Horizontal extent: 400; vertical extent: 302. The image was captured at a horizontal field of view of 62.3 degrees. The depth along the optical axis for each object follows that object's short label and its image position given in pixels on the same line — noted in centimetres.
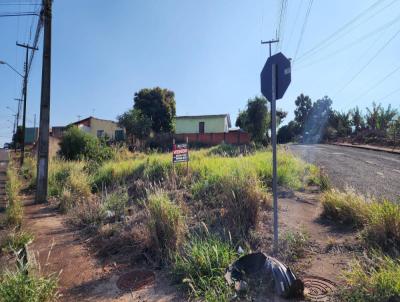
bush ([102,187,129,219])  751
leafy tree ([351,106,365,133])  4094
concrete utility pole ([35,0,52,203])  1134
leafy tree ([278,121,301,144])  6113
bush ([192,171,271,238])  539
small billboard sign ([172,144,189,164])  928
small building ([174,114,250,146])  4669
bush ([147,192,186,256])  502
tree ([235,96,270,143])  2573
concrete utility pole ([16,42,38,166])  2921
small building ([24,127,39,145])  6092
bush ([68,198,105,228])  728
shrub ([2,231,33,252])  547
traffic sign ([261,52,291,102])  459
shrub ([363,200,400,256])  418
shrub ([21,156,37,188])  1451
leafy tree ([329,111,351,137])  4347
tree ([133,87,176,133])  4175
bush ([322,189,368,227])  531
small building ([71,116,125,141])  5041
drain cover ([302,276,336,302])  344
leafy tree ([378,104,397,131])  3561
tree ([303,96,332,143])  4972
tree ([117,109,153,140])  3656
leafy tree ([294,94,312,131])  6606
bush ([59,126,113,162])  2036
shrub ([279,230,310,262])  448
